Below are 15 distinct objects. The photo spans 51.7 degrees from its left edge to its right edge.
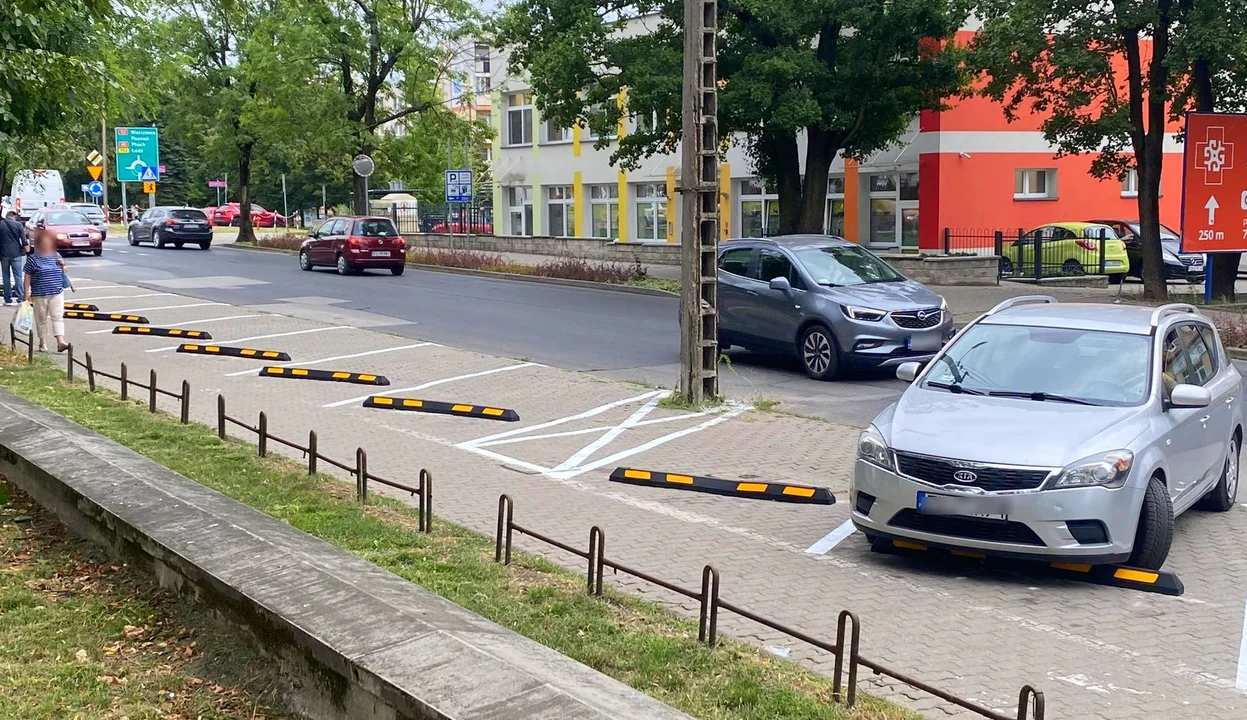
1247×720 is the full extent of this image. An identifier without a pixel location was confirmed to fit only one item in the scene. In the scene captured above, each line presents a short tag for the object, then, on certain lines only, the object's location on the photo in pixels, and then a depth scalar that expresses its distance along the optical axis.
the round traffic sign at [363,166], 40.00
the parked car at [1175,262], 29.86
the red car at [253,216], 75.94
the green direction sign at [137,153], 53.34
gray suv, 15.51
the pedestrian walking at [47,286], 16.30
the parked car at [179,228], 48.78
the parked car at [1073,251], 30.69
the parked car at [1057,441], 6.83
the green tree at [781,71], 26.44
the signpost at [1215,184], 21.53
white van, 52.28
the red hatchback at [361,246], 34.44
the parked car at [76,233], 41.84
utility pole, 12.90
